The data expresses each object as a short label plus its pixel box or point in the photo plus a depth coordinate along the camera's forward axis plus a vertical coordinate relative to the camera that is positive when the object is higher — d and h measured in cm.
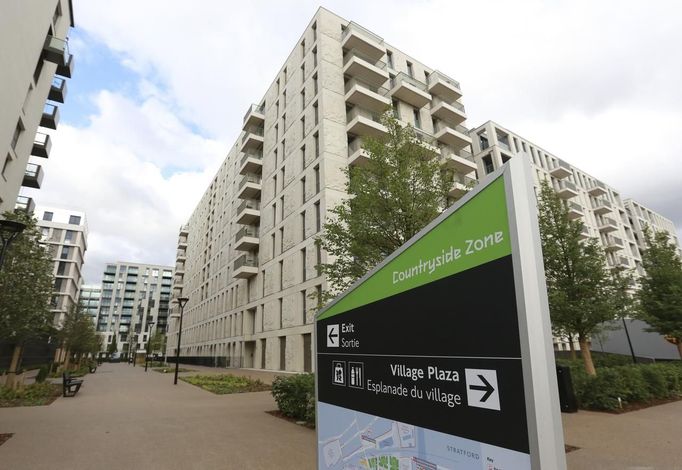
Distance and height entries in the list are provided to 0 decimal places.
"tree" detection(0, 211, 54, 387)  1284 +171
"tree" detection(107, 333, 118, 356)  9651 -410
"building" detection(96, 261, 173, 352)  12562 +1178
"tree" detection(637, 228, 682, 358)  1873 +236
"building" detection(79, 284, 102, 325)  13004 +1263
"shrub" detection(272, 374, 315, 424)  909 -158
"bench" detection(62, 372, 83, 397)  1508 -210
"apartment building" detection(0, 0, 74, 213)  1584 +1280
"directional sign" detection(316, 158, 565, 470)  156 -8
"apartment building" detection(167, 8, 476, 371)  2633 +1452
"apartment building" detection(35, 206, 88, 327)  6600 +1685
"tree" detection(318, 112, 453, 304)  947 +340
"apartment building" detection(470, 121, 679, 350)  4209 +1967
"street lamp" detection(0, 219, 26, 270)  931 +261
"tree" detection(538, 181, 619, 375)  1391 +202
